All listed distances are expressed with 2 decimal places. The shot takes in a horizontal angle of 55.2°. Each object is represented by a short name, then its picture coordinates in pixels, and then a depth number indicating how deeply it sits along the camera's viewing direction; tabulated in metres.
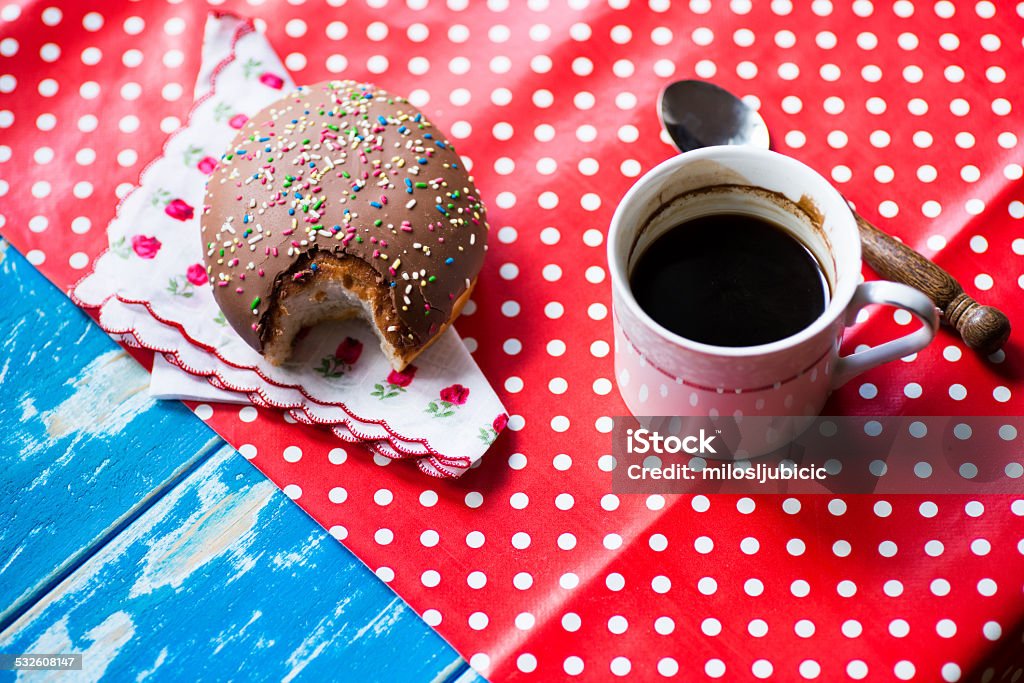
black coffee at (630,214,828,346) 0.82
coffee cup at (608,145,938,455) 0.75
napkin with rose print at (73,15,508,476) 0.94
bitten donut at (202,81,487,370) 0.90
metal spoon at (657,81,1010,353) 0.92
